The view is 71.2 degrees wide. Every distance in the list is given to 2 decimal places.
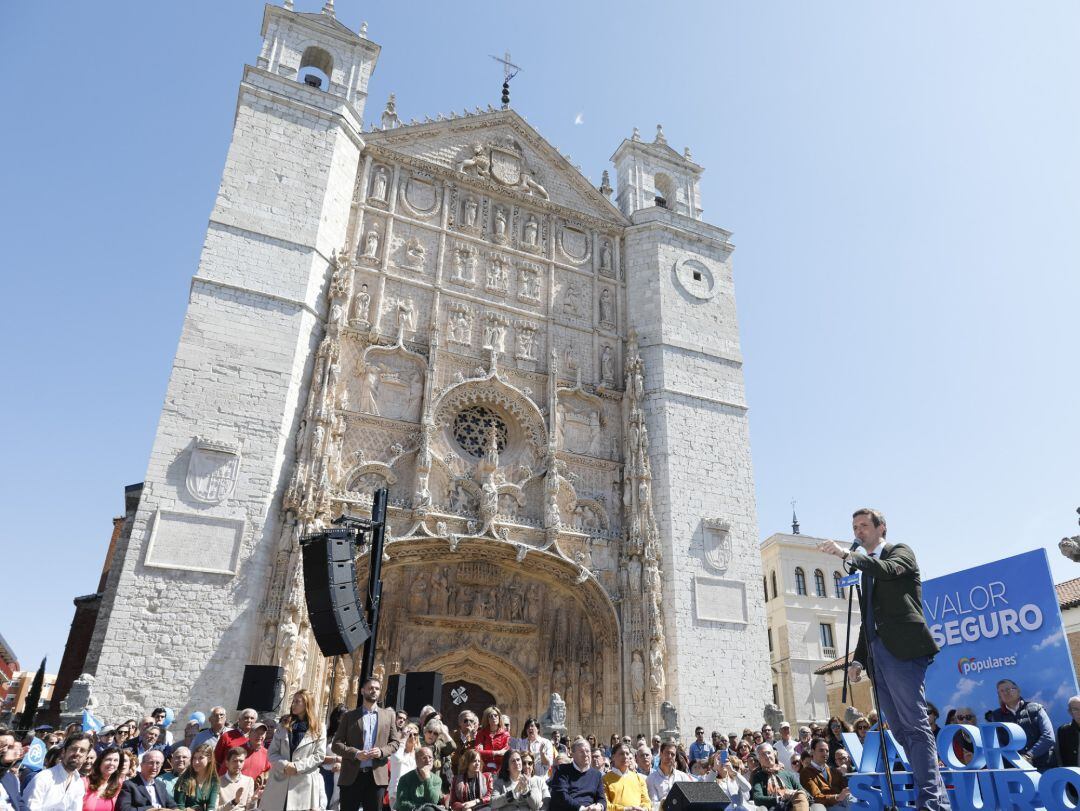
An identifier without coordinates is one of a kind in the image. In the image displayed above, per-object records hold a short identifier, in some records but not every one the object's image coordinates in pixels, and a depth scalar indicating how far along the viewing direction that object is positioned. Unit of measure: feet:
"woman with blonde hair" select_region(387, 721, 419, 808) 20.92
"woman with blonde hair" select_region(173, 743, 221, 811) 19.06
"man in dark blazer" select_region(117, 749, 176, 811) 18.16
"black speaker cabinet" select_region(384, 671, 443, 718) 27.55
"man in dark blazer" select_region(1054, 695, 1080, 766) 16.52
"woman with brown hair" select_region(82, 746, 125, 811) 17.52
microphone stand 12.00
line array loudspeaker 23.17
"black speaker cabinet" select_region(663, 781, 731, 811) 18.35
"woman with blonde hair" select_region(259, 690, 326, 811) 18.28
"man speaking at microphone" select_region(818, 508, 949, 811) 11.71
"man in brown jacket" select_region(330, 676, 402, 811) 18.53
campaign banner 25.38
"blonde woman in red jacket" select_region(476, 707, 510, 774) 21.75
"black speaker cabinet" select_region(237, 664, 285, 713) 31.30
